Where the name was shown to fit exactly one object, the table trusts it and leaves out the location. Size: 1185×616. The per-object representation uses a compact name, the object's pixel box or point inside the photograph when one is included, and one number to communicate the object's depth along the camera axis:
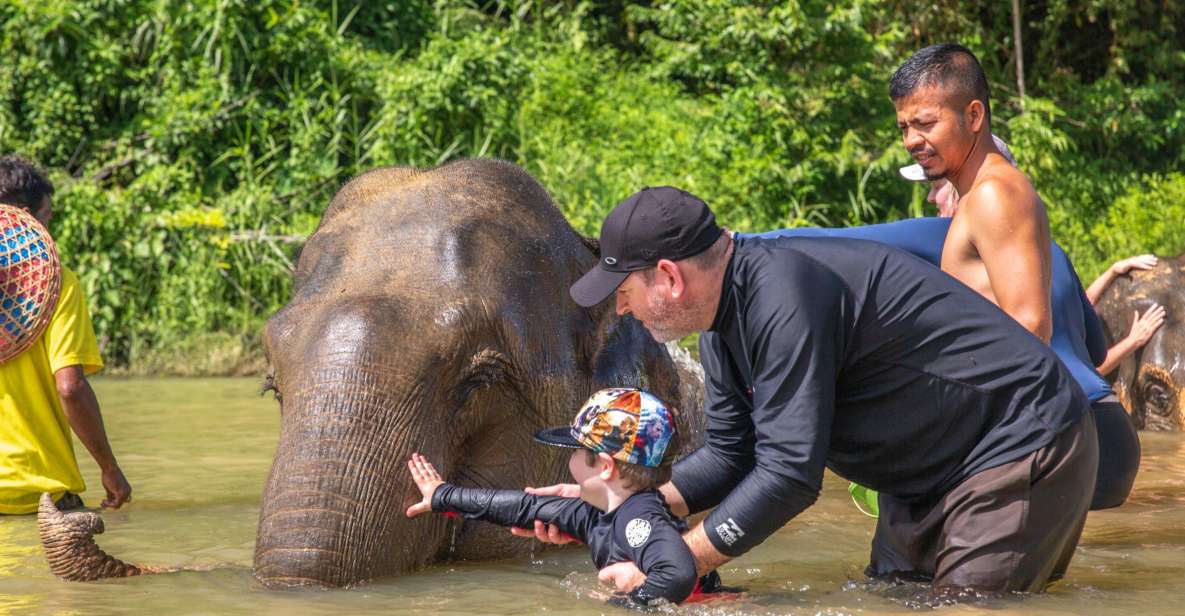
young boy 3.90
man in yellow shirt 5.92
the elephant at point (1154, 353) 8.45
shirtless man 4.00
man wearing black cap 3.58
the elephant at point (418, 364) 4.34
